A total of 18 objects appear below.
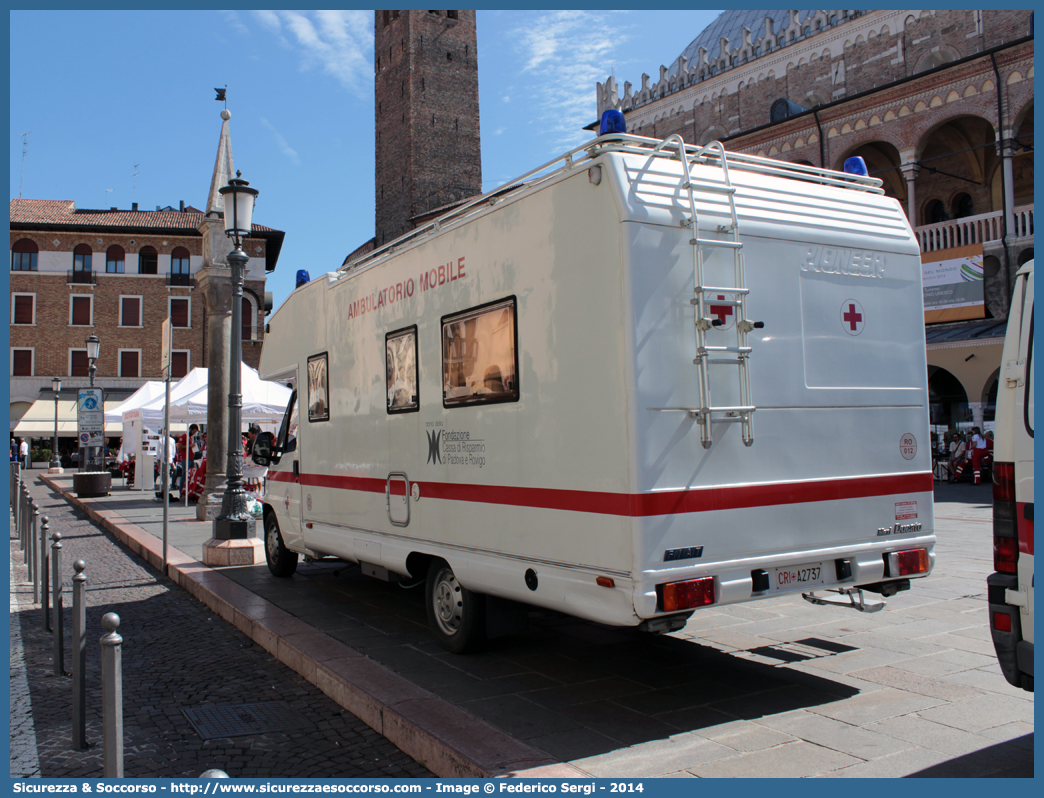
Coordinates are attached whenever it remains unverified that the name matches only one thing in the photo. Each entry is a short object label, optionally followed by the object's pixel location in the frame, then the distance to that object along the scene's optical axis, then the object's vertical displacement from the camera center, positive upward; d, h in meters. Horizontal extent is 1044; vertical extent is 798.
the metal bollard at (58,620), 5.82 -1.17
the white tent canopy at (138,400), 21.10 +1.23
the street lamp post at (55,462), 35.51 -0.48
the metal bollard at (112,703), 3.45 -1.05
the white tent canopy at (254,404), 17.81 +0.92
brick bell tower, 48.22 +19.01
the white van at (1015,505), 3.61 -0.33
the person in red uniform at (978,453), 21.58 -0.57
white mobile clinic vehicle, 4.46 +0.26
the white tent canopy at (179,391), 19.30 +1.28
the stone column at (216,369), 15.83 +1.48
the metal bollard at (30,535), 9.43 -1.03
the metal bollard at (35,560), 8.94 -1.19
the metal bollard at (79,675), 4.54 -1.20
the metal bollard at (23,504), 11.88 -0.78
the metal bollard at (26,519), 10.98 -0.92
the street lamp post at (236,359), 10.52 +1.12
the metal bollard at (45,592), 7.39 -1.24
